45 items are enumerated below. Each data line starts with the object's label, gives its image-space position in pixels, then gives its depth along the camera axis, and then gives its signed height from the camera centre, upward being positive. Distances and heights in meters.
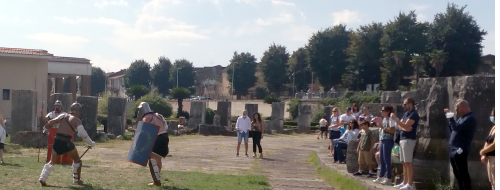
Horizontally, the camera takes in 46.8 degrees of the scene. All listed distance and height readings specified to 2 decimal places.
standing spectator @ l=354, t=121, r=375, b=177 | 11.47 -0.83
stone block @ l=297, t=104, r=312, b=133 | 37.47 -0.88
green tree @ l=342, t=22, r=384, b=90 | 59.66 +5.09
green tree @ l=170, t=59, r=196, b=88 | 81.88 +4.35
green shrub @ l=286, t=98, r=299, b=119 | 51.53 -0.16
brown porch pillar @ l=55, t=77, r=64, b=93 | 43.41 +1.31
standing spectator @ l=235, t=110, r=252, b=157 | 18.11 -0.68
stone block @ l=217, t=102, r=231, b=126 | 34.46 -0.42
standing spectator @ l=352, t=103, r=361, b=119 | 16.71 -0.08
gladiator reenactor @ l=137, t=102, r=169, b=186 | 10.53 -0.73
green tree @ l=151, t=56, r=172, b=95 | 85.25 +4.00
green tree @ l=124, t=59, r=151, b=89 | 84.00 +4.34
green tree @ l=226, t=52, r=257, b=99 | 76.06 +4.40
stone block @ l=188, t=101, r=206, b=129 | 31.92 -0.53
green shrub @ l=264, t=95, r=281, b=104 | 52.33 +0.54
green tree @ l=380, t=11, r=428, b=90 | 55.09 +6.21
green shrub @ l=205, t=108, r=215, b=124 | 39.59 -0.78
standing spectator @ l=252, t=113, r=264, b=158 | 17.89 -0.73
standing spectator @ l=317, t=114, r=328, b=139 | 28.95 -0.92
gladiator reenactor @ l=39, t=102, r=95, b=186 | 10.12 -0.64
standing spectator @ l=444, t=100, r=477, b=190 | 8.20 -0.43
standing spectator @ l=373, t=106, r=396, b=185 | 10.05 -0.62
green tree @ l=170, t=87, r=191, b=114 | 43.66 +0.82
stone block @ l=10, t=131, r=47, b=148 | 19.31 -1.25
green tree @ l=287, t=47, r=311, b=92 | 71.19 +4.63
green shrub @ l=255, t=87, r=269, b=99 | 70.25 +1.67
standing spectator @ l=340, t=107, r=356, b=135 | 16.06 -0.31
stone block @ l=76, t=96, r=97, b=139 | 22.33 -0.40
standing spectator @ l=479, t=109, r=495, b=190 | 7.38 -0.59
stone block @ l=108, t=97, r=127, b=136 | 24.77 -0.51
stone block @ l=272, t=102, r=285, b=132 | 35.91 -0.63
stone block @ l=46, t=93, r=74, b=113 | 22.34 +0.13
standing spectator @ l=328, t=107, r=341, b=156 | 16.50 -0.72
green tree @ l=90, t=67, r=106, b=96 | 93.06 +3.68
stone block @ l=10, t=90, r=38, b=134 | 20.77 -0.31
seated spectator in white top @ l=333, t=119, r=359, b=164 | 13.51 -0.76
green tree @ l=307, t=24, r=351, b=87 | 65.31 +5.91
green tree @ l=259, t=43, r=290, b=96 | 72.81 +4.40
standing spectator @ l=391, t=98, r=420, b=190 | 9.30 -0.43
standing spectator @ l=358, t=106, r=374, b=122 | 14.50 -0.19
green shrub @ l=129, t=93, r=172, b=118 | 39.51 -0.01
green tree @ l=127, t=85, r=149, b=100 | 47.38 +1.05
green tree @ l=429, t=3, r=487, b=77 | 51.47 +6.27
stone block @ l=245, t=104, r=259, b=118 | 36.22 -0.15
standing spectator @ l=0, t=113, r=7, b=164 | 13.68 -0.81
